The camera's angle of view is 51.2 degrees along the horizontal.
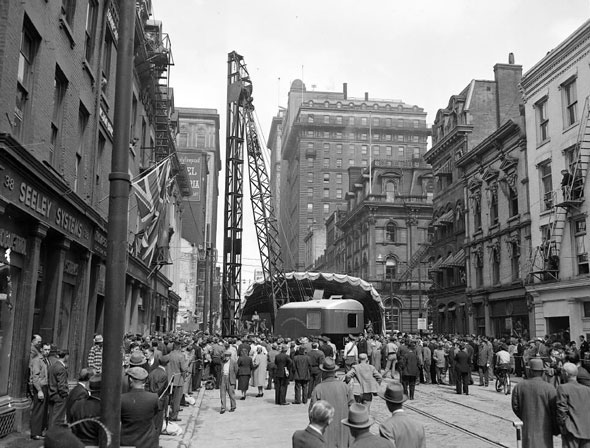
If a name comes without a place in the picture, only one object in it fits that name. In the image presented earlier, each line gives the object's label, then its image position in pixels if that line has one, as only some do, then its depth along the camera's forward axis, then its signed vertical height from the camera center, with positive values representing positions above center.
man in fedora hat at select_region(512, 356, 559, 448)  8.82 -1.03
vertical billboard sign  112.11 +29.90
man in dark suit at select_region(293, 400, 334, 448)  5.65 -0.87
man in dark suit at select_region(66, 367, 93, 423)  7.86 -0.79
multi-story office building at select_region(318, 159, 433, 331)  73.50 +12.30
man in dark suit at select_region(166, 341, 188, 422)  16.09 -1.06
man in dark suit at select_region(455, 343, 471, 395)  21.97 -1.17
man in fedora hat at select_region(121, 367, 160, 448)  7.09 -0.97
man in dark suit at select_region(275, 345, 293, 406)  19.86 -1.39
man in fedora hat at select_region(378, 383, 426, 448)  6.21 -0.94
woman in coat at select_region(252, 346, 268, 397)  23.25 -1.21
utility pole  5.32 +0.86
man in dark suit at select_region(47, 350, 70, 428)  12.35 -1.18
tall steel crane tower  49.00 +11.37
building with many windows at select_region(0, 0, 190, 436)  12.44 +3.49
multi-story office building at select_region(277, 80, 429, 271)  131.50 +40.83
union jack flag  18.61 +4.01
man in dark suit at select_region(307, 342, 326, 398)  19.98 -0.87
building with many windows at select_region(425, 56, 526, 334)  43.69 +10.59
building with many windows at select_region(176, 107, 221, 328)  87.12 +28.85
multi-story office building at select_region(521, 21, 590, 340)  30.52 +8.00
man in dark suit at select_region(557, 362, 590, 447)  8.48 -1.02
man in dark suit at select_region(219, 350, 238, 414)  18.25 -1.43
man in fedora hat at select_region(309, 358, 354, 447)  8.72 -0.94
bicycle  22.25 -1.46
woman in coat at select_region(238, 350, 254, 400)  20.80 -1.22
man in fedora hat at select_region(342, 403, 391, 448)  5.27 -0.83
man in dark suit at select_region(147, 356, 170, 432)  12.06 -1.00
